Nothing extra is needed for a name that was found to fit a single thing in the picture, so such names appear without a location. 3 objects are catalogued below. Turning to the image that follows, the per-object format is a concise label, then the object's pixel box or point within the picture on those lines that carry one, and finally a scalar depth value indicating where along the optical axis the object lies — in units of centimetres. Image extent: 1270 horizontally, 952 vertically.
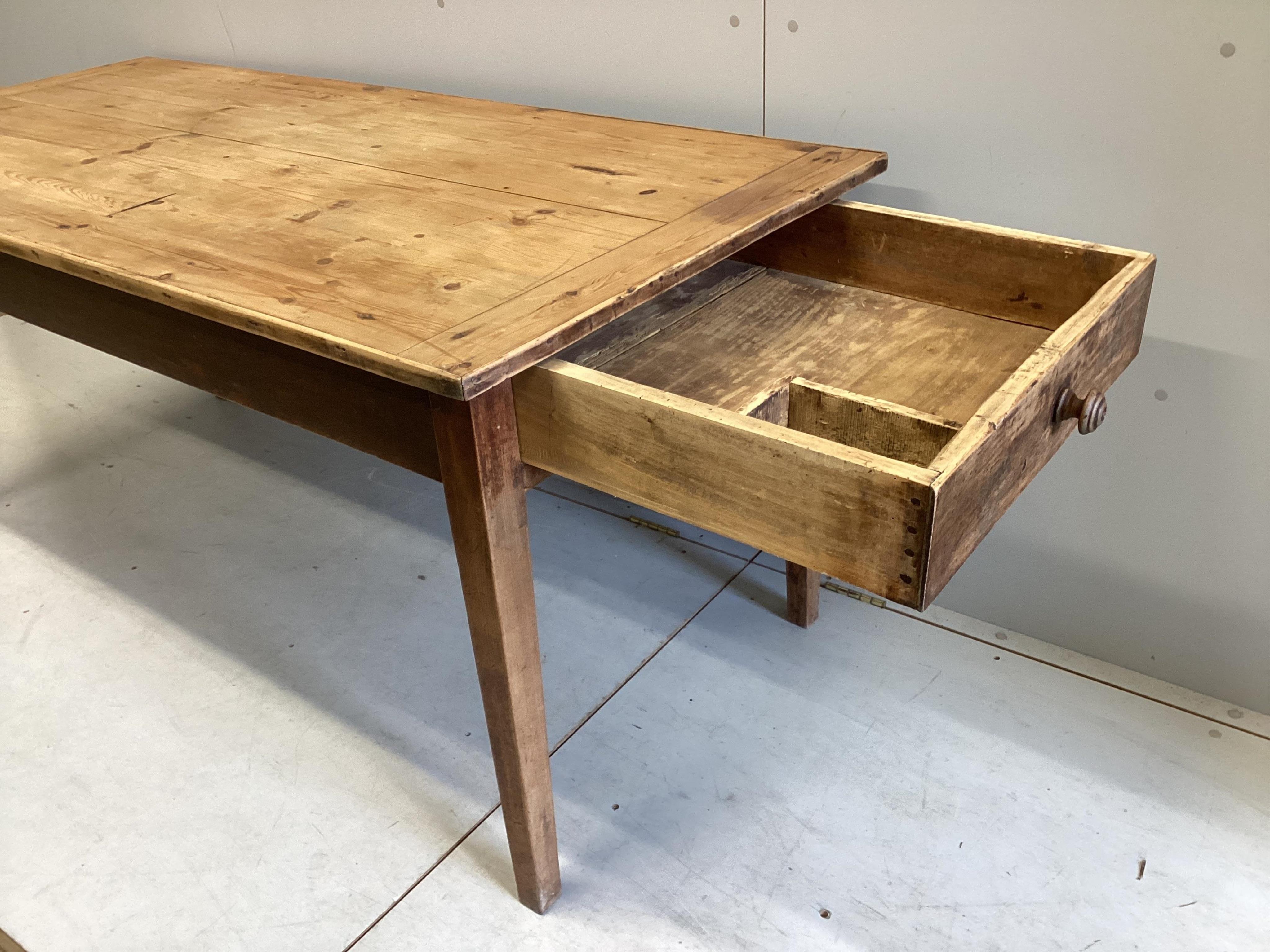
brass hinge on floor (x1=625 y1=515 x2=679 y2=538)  203
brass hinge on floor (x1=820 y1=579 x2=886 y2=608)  181
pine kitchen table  89
